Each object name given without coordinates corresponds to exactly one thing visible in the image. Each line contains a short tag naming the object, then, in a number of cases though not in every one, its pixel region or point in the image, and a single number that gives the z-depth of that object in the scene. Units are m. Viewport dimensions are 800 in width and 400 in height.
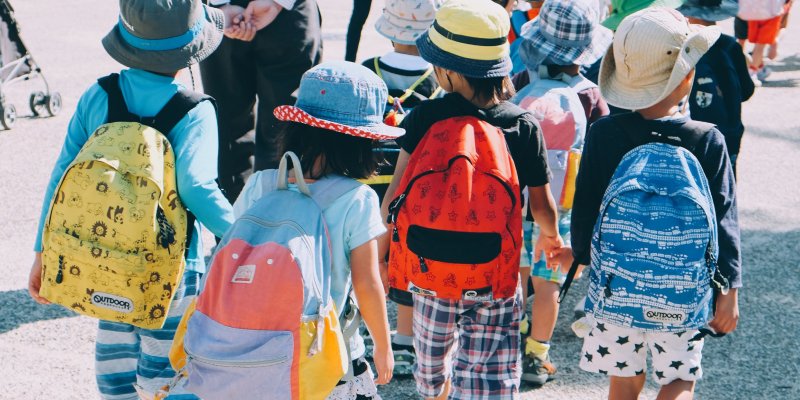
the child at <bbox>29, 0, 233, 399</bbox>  2.88
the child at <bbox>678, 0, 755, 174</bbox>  4.01
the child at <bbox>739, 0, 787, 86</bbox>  9.76
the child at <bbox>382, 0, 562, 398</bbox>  3.14
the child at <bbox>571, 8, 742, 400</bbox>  2.88
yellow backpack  2.74
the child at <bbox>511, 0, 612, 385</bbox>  3.71
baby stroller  7.25
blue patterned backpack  2.80
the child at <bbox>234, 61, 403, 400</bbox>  2.62
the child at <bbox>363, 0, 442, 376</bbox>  3.99
